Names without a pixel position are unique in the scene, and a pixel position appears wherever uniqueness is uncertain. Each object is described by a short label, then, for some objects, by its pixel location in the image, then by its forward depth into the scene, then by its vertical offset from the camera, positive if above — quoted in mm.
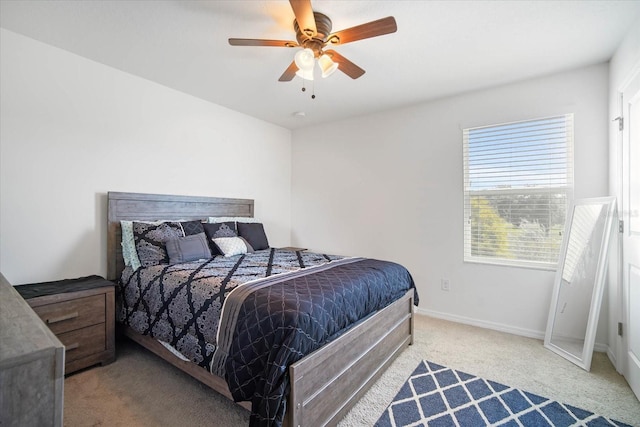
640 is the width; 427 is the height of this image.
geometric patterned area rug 1677 -1183
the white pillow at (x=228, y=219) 3354 -78
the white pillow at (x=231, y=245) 2902 -333
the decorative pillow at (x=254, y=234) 3371 -257
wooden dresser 725 -435
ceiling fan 1669 +1087
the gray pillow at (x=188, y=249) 2539 -325
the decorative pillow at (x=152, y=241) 2527 -253
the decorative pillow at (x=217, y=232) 2961 -204
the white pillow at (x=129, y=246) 2529 -304
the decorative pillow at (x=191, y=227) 2887 -150
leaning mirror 2260 -561
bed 1377 -712
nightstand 2014 -743
